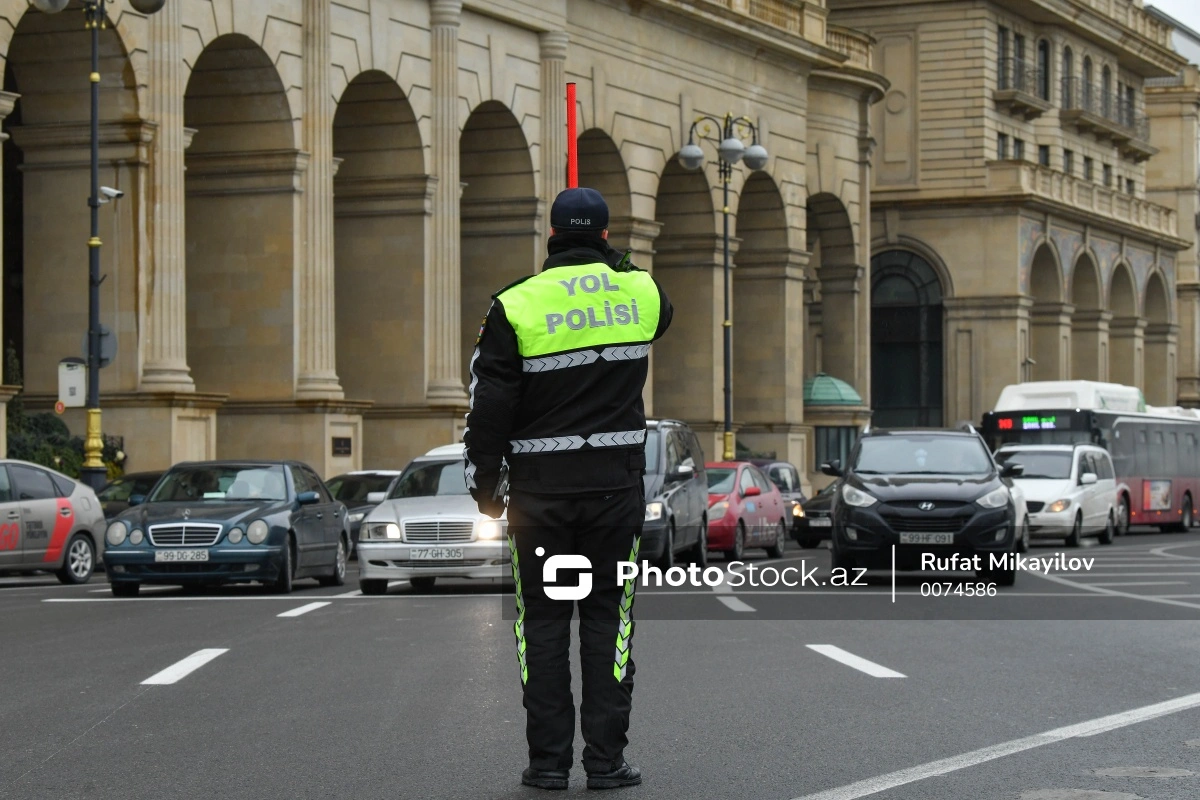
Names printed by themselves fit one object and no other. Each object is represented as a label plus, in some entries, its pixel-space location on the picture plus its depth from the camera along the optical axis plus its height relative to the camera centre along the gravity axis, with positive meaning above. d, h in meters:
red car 30.59 -1.25
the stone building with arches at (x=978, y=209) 74.44 +7.15
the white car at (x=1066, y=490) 35.75 -1.13
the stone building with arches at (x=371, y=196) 35.00 +4.34
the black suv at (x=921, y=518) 22.00 -0.95
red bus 45.62 -0.24
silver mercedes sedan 21.12 -1.15
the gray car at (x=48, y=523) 23.88 -1.07
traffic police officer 8.15 -0.18
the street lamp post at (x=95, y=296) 30.27 +1.76
